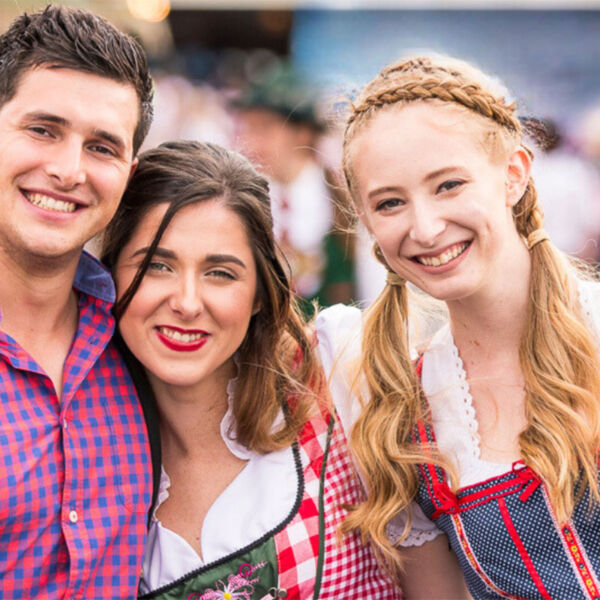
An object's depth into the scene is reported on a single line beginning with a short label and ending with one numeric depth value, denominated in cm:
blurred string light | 307
